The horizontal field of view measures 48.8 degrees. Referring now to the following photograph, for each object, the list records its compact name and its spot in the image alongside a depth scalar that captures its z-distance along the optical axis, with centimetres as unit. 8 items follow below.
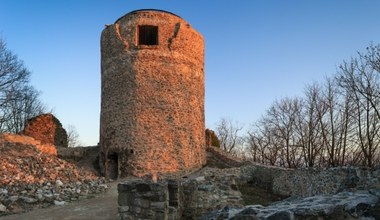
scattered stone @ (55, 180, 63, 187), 1245
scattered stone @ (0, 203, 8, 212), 997
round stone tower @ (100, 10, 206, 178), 1786
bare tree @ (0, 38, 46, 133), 2517
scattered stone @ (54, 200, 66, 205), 1075
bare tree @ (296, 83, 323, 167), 2455
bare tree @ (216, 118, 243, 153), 4177
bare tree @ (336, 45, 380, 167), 1953
